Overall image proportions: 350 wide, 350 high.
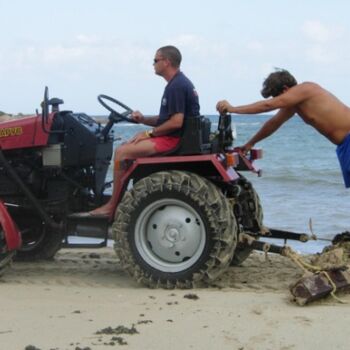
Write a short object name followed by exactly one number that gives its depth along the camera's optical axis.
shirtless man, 6.27
